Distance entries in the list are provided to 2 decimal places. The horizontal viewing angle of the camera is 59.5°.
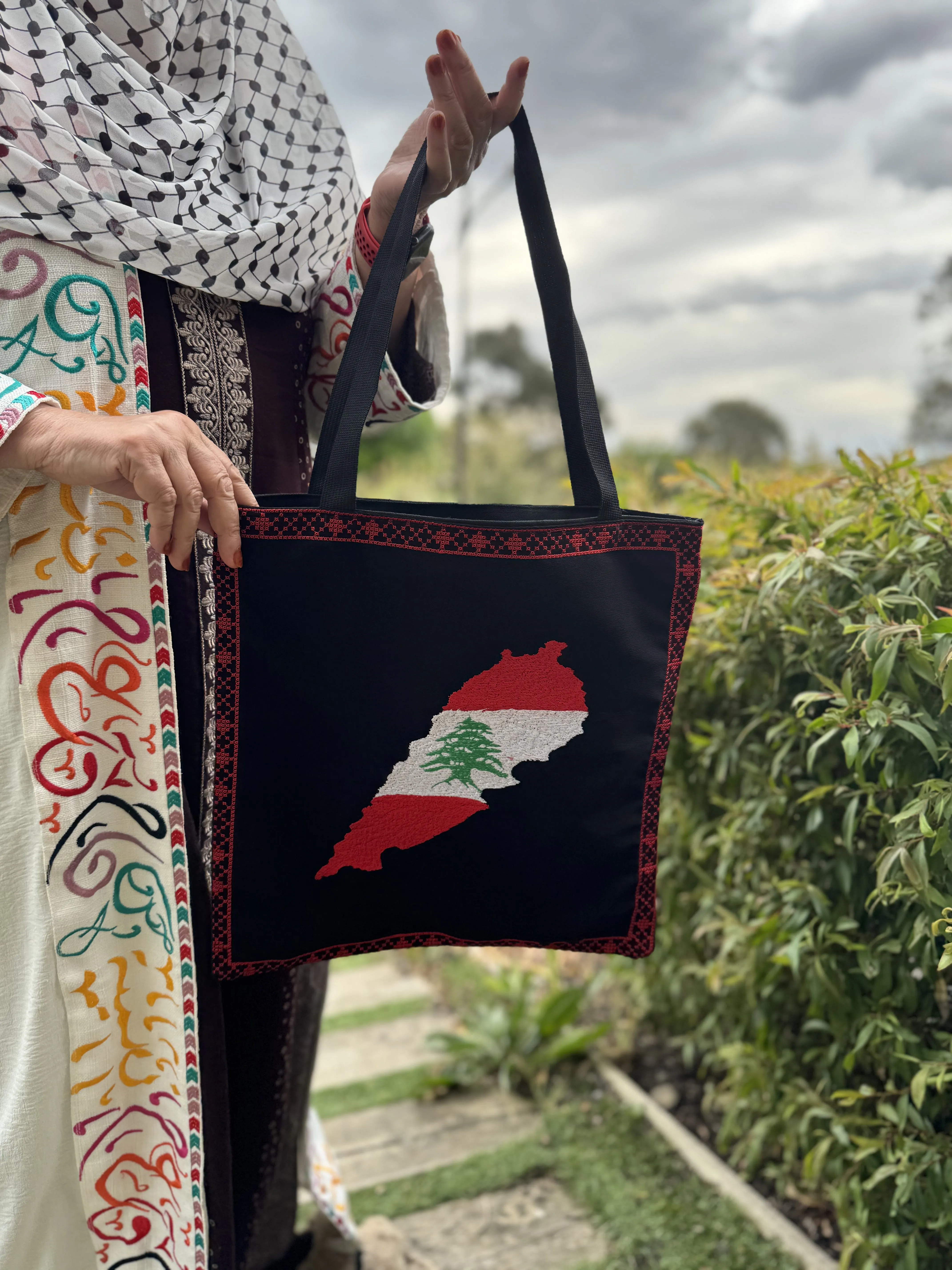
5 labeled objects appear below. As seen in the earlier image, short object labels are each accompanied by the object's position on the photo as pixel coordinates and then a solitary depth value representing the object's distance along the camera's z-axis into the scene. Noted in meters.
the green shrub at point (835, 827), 1.09
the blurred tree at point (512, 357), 35.50
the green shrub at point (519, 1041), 2.30
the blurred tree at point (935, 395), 18.23
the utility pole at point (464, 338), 9.57
